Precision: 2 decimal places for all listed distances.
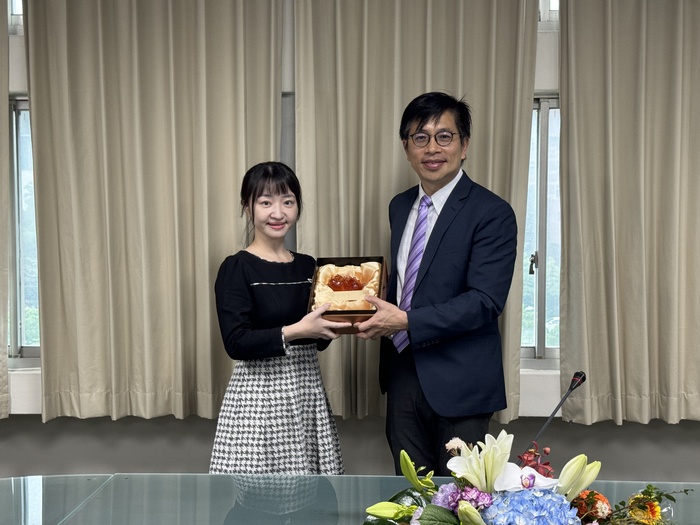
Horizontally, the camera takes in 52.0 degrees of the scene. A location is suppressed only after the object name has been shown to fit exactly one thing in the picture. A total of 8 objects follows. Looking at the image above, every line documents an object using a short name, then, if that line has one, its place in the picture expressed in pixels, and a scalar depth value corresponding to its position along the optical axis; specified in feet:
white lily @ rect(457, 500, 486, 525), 3.06
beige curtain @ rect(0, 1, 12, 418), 9.29
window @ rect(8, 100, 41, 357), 10.11
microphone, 4.53
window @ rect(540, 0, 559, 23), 9.55
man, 7.29
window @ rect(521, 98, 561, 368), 9.71
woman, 7.43
